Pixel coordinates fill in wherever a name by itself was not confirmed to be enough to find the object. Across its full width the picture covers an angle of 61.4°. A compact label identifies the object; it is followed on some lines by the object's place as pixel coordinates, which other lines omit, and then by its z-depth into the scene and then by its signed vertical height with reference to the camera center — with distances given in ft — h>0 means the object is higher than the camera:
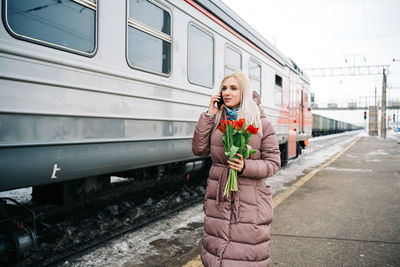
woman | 6.32 -1.26
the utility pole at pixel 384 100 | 100.73 +9.31
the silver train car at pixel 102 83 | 7.86 +1.37
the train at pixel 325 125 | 106.76 +2.00
